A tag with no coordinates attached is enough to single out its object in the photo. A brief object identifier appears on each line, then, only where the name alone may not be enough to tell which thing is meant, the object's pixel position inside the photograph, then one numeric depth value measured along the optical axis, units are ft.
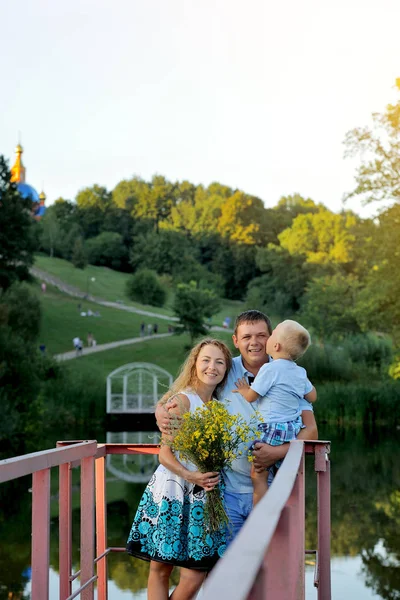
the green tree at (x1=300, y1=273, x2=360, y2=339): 208.13
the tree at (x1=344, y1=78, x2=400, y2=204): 123.75
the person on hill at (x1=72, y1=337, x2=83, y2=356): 198.49
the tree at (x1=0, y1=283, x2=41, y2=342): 129.16
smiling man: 14.66
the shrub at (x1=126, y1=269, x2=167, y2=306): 303.48
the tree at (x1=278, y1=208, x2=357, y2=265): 287.65
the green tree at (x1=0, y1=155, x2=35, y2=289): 188.14
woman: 14.17
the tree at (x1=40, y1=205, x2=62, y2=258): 358.23
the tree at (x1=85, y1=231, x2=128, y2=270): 375.25
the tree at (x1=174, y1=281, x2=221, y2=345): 194.39
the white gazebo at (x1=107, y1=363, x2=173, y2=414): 134.51
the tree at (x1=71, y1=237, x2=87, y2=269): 337.52
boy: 14.99
